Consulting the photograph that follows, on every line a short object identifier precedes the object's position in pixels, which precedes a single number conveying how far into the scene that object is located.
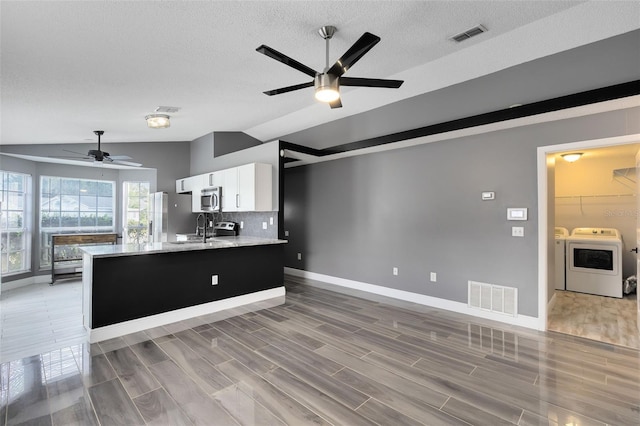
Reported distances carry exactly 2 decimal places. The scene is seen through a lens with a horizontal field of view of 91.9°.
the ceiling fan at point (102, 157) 5.41
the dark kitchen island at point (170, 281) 3.24
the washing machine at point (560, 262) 5.21
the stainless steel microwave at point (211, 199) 5.61
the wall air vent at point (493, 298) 3.68
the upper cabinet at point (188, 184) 6.26
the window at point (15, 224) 5.63
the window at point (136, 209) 7.20
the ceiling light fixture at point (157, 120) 4.55
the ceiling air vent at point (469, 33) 2.84
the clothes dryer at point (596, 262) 4.76
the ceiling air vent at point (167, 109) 4.37
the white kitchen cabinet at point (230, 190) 5.26
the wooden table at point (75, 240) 6.09
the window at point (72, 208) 6.35
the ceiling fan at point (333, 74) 2.26
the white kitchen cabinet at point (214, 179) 5.64
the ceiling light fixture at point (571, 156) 4.84
